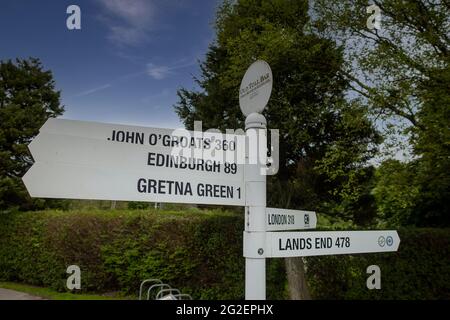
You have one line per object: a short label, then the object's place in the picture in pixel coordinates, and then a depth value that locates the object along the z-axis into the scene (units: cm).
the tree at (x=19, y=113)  1716
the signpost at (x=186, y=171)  190
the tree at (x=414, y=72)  770
